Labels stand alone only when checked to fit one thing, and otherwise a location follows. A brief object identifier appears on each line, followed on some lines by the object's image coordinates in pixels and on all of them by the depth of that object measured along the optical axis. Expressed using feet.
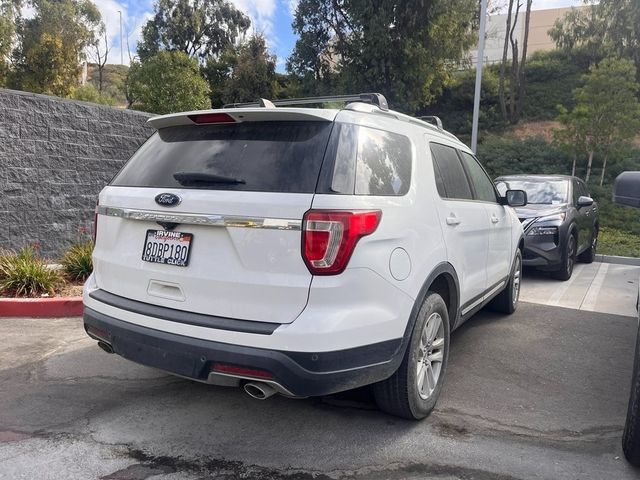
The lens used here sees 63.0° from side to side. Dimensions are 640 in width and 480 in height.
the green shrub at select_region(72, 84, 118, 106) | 81.82
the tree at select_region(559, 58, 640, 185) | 49.55
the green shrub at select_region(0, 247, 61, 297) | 18.17
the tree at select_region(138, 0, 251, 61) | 113.50
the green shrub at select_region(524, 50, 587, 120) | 90.68
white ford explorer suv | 8.25
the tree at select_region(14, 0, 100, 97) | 78.18
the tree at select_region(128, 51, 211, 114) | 66.08
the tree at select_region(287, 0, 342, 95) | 67.10
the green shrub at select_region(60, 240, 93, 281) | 20.10
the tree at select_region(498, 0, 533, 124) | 88.84
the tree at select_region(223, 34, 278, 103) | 95.50
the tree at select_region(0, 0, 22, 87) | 73.26
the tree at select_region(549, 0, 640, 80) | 89.04
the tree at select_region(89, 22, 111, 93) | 102.06
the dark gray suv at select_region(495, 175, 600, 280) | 25.18
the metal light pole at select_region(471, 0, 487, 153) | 41.63
